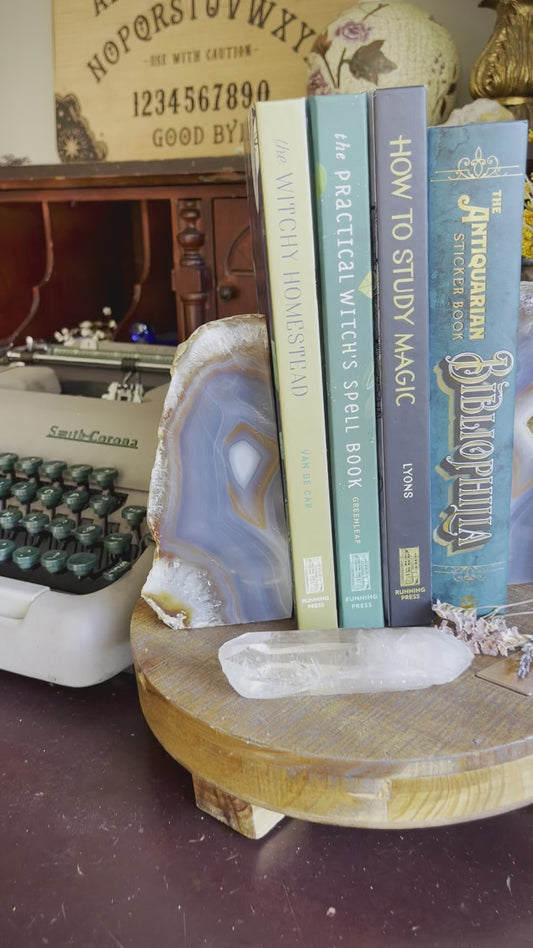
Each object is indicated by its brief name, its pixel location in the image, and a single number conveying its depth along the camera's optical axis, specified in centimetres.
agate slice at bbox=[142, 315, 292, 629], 75
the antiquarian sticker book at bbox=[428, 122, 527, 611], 65
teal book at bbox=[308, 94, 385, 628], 62
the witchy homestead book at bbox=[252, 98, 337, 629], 62
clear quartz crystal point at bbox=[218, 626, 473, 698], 67
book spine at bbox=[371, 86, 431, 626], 63
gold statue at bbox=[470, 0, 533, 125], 115
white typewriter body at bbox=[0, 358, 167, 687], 88
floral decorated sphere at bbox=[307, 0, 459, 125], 121
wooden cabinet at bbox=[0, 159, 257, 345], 143
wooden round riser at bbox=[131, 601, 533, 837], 59
